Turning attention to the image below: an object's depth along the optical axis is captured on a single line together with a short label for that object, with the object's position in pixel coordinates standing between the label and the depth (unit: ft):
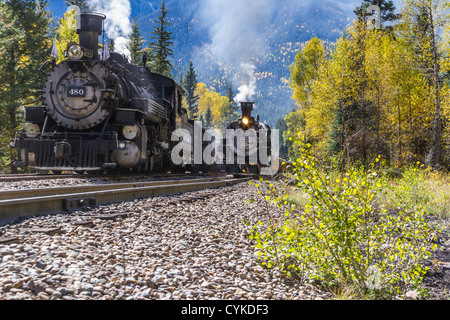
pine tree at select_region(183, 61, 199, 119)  202.08
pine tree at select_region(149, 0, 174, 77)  106.11
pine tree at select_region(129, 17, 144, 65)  123.13
